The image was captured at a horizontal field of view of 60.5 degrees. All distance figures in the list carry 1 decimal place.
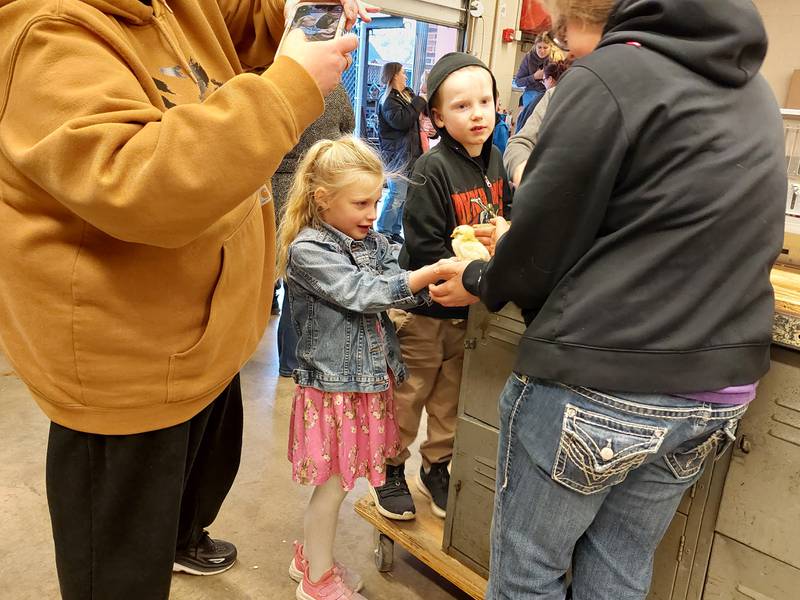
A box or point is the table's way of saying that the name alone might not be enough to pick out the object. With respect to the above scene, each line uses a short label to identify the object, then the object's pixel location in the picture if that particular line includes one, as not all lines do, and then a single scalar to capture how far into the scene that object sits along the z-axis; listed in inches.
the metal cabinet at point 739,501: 49.5
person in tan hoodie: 35.8
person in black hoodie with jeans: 38.9
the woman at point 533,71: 153.9
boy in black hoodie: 76.5
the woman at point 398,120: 185.5
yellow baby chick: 62.3
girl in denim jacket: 65.3
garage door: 146.9
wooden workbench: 46.7
